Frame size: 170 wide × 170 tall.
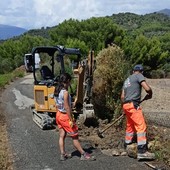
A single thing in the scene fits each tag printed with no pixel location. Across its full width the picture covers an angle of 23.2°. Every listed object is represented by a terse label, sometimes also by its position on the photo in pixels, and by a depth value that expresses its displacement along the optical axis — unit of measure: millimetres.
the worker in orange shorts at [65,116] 8453
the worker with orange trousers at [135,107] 8625
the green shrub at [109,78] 12141
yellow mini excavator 12211
